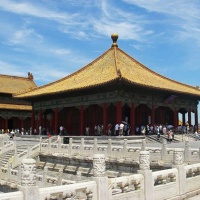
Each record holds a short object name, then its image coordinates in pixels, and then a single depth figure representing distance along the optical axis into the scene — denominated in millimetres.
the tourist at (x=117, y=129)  26538
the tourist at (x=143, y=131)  28125
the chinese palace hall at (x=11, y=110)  49375
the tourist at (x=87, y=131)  31047
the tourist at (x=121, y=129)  26156
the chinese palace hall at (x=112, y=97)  28047
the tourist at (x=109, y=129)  27956
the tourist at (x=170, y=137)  26141
